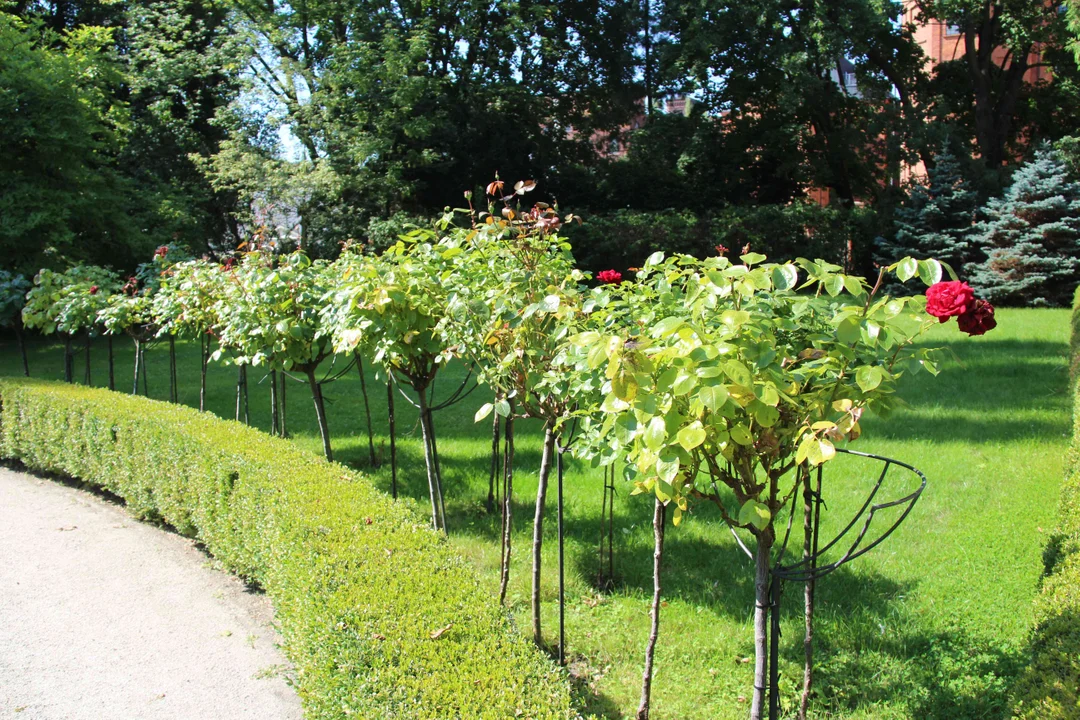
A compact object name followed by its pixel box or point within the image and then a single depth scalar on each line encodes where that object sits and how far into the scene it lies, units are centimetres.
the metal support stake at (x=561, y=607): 336
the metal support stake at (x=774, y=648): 232
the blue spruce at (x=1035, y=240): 1569
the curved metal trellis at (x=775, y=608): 229
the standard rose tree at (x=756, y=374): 190
